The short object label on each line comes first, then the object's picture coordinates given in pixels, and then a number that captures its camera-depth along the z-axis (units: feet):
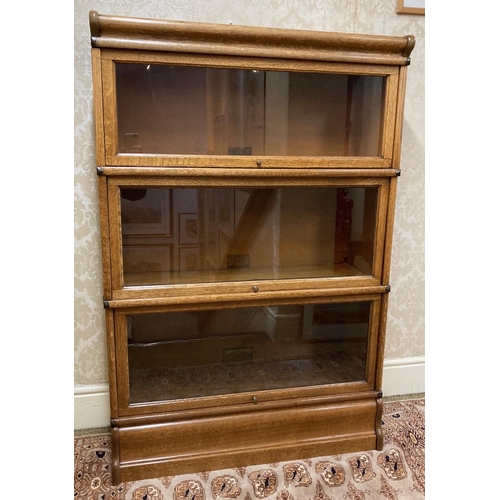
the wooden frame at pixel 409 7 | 4.71
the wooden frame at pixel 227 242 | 3.52
